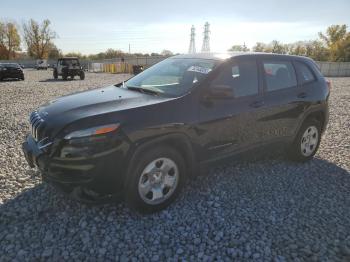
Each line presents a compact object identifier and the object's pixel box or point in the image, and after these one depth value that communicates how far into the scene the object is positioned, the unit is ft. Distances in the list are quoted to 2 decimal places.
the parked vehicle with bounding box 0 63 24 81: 66.49
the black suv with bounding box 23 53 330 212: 9.20
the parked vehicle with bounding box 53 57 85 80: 75.92
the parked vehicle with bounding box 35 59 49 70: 165.27
